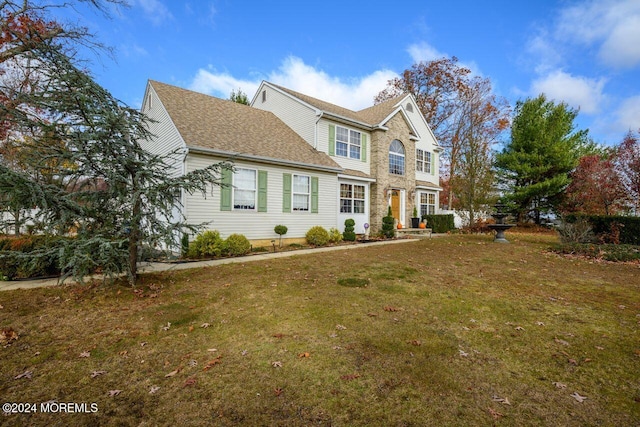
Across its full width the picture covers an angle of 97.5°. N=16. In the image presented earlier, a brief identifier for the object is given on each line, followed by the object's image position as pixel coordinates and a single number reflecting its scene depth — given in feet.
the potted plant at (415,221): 59.77
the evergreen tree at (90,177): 15.40
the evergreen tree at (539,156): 69.10
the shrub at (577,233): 38.60
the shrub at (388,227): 50.93
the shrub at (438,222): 63.14
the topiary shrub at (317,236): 40.50
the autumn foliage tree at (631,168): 42.68
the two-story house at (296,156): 34.94
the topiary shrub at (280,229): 37.96
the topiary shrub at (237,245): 31.99
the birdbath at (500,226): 44.16
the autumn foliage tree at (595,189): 45.75
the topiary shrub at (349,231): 45.78
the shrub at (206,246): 30.60
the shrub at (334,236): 43.58
